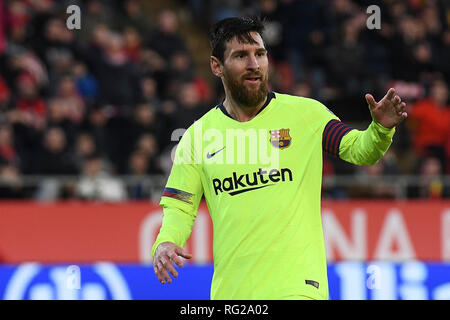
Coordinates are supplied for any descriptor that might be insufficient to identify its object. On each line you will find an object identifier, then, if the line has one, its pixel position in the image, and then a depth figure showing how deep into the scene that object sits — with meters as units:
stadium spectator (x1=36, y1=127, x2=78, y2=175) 12.11
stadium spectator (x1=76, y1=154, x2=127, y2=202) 12.09
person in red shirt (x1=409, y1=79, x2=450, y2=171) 13.65
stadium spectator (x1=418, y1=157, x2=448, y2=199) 13.05
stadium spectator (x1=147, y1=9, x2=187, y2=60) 14.25
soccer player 5.11
